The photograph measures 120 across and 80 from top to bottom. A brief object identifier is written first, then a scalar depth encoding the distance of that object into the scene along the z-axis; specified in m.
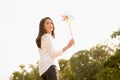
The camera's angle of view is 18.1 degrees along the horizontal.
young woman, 4.46
